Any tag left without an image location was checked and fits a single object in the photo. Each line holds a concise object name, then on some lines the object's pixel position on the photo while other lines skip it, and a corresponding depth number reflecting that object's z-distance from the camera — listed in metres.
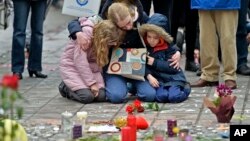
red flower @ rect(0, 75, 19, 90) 4.26
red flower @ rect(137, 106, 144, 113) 8.02
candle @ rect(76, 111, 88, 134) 7.38
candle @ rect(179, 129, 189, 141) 6.33
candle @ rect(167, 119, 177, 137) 6.88
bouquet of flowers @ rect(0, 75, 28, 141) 4.29
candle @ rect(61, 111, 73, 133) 7.29
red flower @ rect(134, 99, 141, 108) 7.81
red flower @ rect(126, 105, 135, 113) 7.23
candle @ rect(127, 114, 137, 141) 6.55
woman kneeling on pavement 8.62
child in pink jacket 8.65
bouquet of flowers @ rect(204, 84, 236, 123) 7.45
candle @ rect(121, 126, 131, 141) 6.50
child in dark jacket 8.70
